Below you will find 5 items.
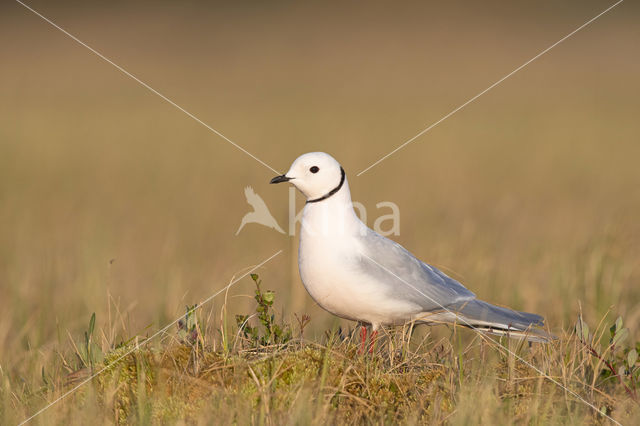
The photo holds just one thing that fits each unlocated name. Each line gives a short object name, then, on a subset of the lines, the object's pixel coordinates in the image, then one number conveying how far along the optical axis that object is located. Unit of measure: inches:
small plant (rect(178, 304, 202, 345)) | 355.9
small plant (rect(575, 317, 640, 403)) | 348.8
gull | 383.2
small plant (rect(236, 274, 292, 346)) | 361.4
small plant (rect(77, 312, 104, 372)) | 343.9
